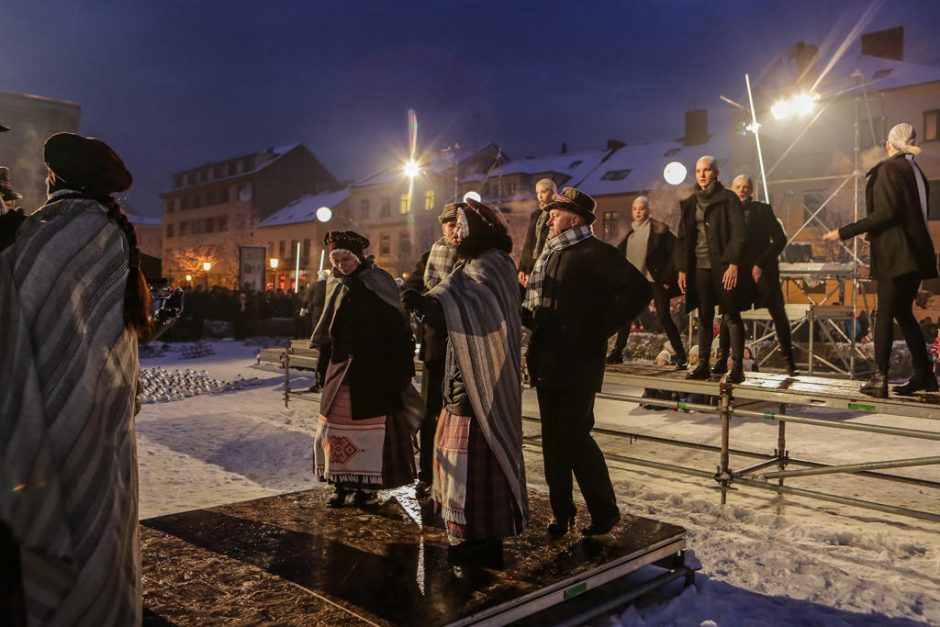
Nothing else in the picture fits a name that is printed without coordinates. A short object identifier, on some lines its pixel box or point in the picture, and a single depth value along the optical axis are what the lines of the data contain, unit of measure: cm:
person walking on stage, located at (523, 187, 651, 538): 461
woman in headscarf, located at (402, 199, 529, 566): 426
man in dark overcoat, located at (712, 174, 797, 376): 725
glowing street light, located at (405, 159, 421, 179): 2655
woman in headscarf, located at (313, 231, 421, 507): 552
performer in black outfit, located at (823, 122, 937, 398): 570
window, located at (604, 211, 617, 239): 4166
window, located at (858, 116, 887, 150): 2793
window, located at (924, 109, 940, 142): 3108
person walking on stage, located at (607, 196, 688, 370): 820
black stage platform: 371
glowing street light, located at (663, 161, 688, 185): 2228
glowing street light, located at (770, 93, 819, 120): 1889
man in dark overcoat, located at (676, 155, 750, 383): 675
